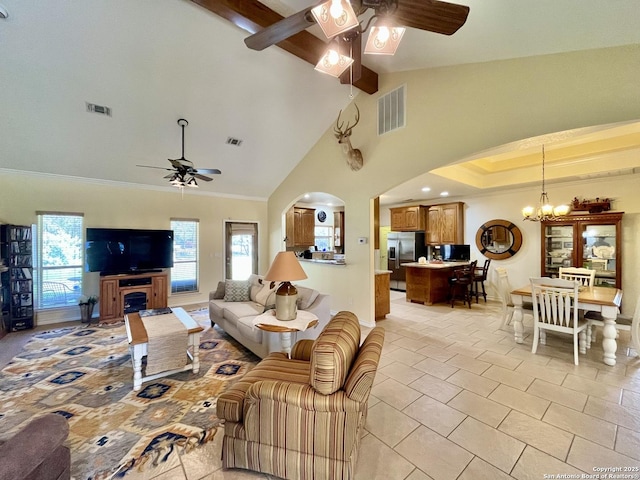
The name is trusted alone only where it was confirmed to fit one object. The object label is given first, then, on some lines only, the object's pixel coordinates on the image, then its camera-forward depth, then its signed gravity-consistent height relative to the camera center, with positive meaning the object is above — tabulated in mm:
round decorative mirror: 6008 +6
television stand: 4613 -976
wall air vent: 3865 +1997
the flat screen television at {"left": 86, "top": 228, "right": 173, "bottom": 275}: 4703 -208
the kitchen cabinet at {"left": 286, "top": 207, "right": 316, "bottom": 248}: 7668 +393
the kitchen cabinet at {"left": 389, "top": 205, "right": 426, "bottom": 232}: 7363 +602
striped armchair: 1428 -1034
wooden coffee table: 2547 -1078
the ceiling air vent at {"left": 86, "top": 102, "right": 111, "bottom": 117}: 3561 +1834
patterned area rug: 1848 -1496
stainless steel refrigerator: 7363 -351
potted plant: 4609 -1225
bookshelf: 4055 -607
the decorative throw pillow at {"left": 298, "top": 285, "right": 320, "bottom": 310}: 3278 -757
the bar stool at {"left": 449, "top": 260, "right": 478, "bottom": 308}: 5793 -914
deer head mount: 4367 +1546
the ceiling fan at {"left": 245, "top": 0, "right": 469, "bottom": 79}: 1464 +1326
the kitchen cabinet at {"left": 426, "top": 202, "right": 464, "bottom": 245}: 6801 +415
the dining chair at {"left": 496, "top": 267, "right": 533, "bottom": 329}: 3838 -958
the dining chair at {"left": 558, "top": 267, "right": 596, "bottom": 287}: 4164 -595
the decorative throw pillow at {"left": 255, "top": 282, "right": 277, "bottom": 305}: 3857 -837
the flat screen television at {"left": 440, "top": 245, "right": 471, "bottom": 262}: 6828 -364
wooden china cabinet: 4637 -109
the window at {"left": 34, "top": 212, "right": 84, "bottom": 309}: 4535 -357
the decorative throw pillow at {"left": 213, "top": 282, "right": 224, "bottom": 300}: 4430 -925
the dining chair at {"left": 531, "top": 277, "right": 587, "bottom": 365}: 3072 -847
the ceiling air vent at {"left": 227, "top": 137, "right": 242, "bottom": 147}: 4705 +1813
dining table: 2992 -811
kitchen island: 5910 -990
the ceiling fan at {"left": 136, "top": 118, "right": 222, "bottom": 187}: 3428 +928
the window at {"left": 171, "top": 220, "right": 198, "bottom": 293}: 5832 -389
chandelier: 4492 +505
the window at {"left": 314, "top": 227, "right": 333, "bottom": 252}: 9164 +29
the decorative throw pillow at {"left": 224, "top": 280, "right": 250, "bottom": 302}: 4180 -855
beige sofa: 3035 -1011
